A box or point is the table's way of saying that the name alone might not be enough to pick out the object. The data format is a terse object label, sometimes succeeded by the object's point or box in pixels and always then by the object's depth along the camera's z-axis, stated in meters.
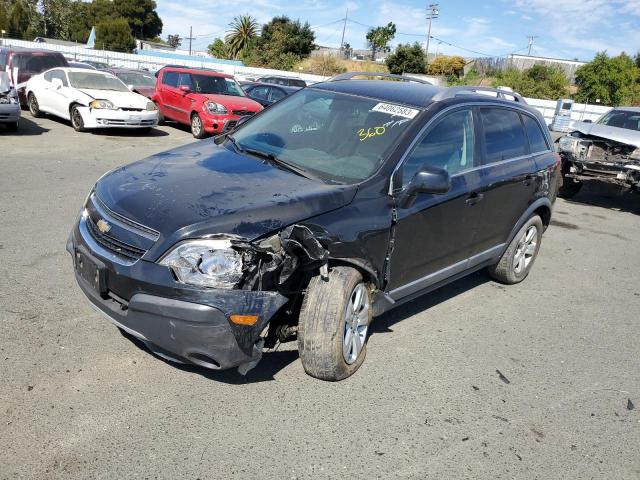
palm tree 72.19
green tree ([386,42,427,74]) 58.56
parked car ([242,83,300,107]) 16.78
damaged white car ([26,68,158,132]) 12.27
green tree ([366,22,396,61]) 82.12
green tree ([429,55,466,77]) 58.75
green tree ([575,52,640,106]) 42.97
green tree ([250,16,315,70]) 61.06
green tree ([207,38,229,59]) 75.12
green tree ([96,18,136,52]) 70.19
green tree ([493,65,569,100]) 44.81
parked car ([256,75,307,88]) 21.67
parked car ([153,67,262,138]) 13.18
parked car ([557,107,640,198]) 9.47
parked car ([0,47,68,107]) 14.86
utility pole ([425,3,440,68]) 70.25
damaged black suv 2.89
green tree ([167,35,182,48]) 120.31
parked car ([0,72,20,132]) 10.98
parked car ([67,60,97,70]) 18.23
